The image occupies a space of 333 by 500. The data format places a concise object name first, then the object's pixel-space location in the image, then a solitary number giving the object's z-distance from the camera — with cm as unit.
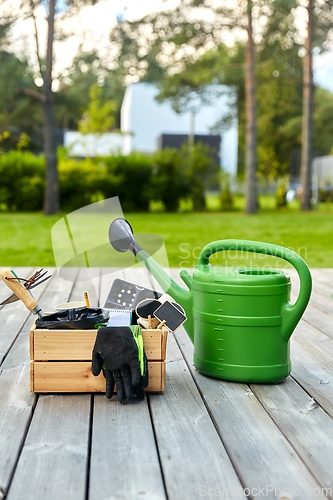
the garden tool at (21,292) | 183
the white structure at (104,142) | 2285
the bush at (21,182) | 1282
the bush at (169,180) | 1356
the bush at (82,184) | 1306
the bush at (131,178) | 1355
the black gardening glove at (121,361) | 171
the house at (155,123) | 3033
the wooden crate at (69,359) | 178
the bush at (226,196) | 1507
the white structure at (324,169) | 1972
